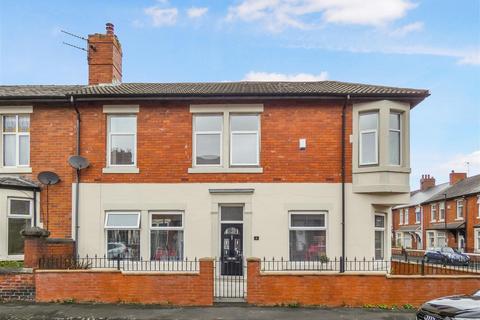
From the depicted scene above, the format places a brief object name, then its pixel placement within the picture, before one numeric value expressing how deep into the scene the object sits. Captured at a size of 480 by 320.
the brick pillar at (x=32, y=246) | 13.08
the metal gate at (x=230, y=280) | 13.22
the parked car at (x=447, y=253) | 34.15
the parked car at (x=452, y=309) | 7.53
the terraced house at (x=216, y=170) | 15.74
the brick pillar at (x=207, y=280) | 12.48
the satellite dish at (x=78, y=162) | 15.63
